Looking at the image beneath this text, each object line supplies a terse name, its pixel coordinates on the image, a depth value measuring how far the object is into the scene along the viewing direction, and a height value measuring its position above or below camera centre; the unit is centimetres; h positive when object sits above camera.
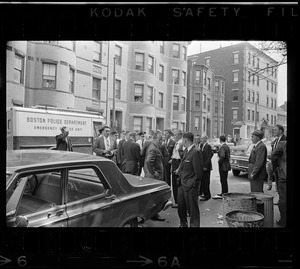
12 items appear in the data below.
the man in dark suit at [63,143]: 541 -19
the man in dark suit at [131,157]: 571 -51
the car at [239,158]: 616 -65
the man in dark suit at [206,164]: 568 -65
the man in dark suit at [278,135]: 396 +5
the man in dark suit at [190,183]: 372 -73
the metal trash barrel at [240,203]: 328 -91
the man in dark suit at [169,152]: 657 -44
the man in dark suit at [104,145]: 635 -26
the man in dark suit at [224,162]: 561 -59
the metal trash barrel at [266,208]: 342 -102
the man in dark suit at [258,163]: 442 -47
